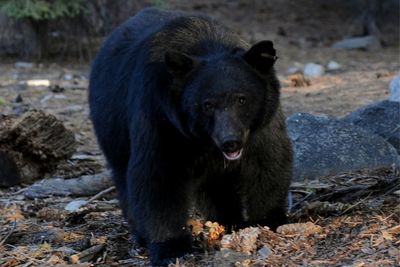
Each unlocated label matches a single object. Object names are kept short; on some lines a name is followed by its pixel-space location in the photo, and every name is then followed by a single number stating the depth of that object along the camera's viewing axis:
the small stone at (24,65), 27.77
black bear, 9.76
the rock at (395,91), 18.20
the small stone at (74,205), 13.91
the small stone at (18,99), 22.14
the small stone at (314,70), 26.41
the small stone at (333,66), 27.75
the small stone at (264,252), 9.47
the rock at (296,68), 27.20
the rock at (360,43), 31.87
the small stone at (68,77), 25.95
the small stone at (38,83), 24.67
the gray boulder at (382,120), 15.52
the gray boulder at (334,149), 14.20
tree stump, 15.19
